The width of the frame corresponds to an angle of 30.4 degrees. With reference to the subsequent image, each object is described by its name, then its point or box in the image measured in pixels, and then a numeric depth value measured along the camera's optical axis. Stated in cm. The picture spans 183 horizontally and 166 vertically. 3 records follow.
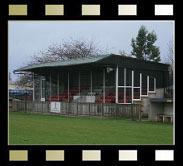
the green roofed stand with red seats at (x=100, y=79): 2295
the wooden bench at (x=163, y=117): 1752
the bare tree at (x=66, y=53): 4541
